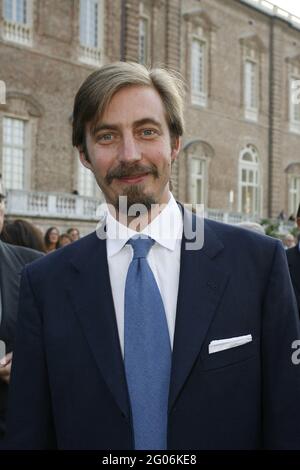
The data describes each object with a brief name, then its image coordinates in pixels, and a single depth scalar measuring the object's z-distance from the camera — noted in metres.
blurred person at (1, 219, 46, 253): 5.04
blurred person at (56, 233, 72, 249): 10.44
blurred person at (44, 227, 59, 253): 10.16
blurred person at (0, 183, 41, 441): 3.29
